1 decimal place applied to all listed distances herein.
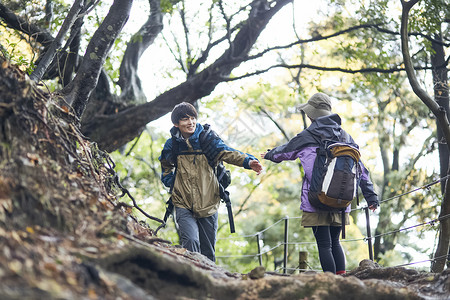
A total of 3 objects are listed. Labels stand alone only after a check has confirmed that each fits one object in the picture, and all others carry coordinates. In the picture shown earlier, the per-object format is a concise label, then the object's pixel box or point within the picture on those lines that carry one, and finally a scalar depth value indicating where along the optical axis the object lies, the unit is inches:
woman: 192.9
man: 205.8
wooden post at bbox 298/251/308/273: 303.3
